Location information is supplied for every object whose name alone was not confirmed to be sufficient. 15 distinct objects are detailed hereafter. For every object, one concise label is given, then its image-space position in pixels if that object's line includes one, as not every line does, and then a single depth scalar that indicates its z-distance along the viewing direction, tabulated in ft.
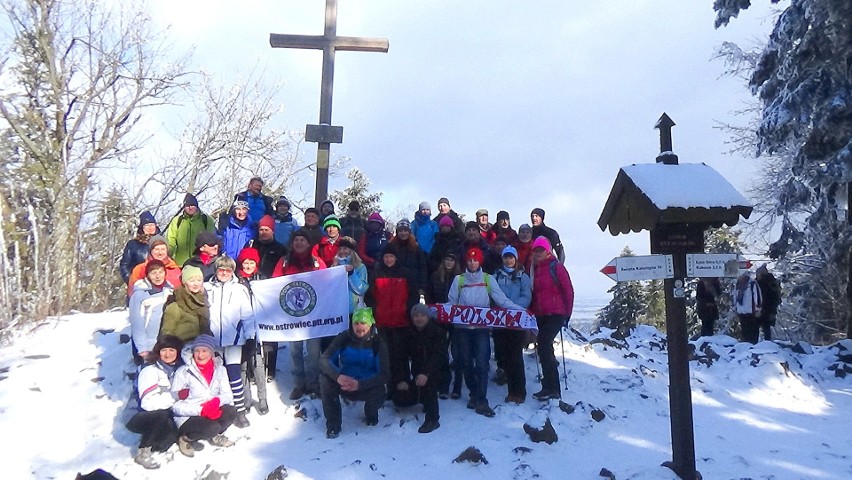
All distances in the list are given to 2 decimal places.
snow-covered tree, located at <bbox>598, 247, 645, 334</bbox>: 111.24
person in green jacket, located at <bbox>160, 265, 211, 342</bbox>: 23.41
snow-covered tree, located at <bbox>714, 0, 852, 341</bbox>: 34.94
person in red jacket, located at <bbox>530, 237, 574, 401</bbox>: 26.99
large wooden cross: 34.53
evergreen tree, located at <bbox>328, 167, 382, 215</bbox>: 109.60
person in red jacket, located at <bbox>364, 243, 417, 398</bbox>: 26.11
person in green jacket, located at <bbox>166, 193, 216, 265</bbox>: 29.43
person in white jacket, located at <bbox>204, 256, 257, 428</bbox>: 24.14
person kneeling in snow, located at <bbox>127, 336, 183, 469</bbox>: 21.58
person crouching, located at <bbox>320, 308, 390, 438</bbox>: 23.97
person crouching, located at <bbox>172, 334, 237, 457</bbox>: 22.08
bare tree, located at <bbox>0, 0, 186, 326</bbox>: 50.34
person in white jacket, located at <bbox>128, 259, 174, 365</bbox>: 23.77
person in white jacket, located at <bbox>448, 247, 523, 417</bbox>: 26.32
